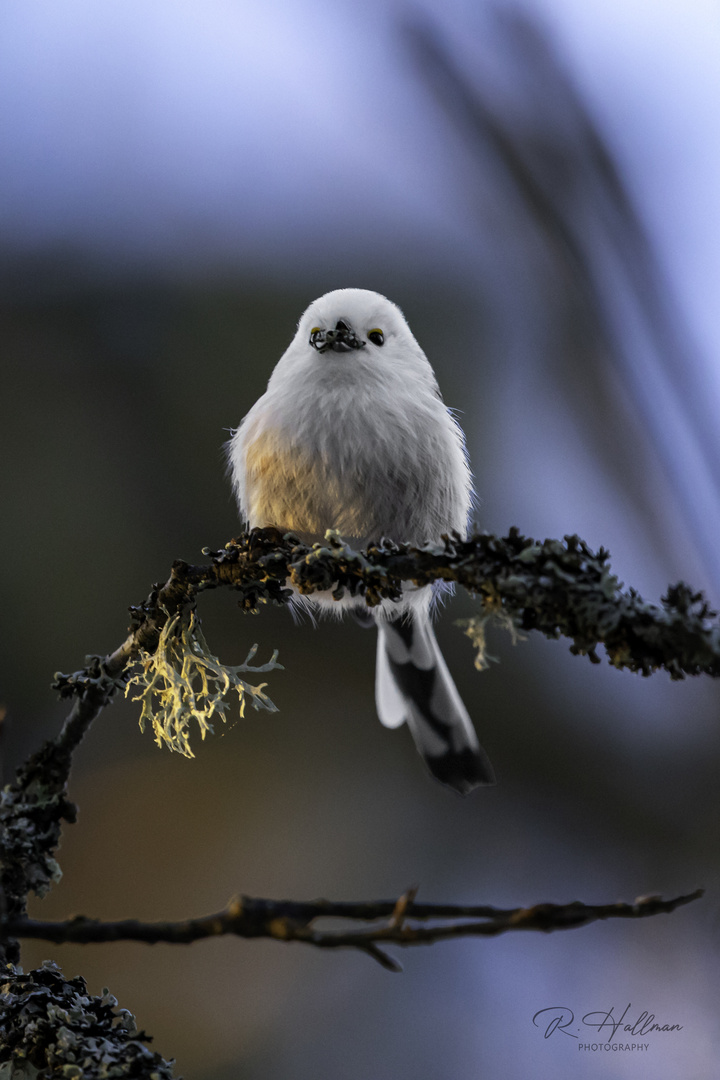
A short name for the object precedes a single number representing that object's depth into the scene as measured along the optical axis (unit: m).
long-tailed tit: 3.43
